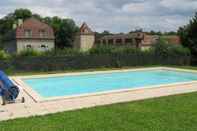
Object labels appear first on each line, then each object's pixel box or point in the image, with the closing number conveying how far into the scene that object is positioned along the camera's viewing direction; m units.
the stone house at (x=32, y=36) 42.25
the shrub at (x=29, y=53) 20.66
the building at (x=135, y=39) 46.06
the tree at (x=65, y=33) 55.44
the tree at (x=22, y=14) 59.22
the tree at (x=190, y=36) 26.61
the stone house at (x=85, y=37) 52.88
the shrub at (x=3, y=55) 18.67
